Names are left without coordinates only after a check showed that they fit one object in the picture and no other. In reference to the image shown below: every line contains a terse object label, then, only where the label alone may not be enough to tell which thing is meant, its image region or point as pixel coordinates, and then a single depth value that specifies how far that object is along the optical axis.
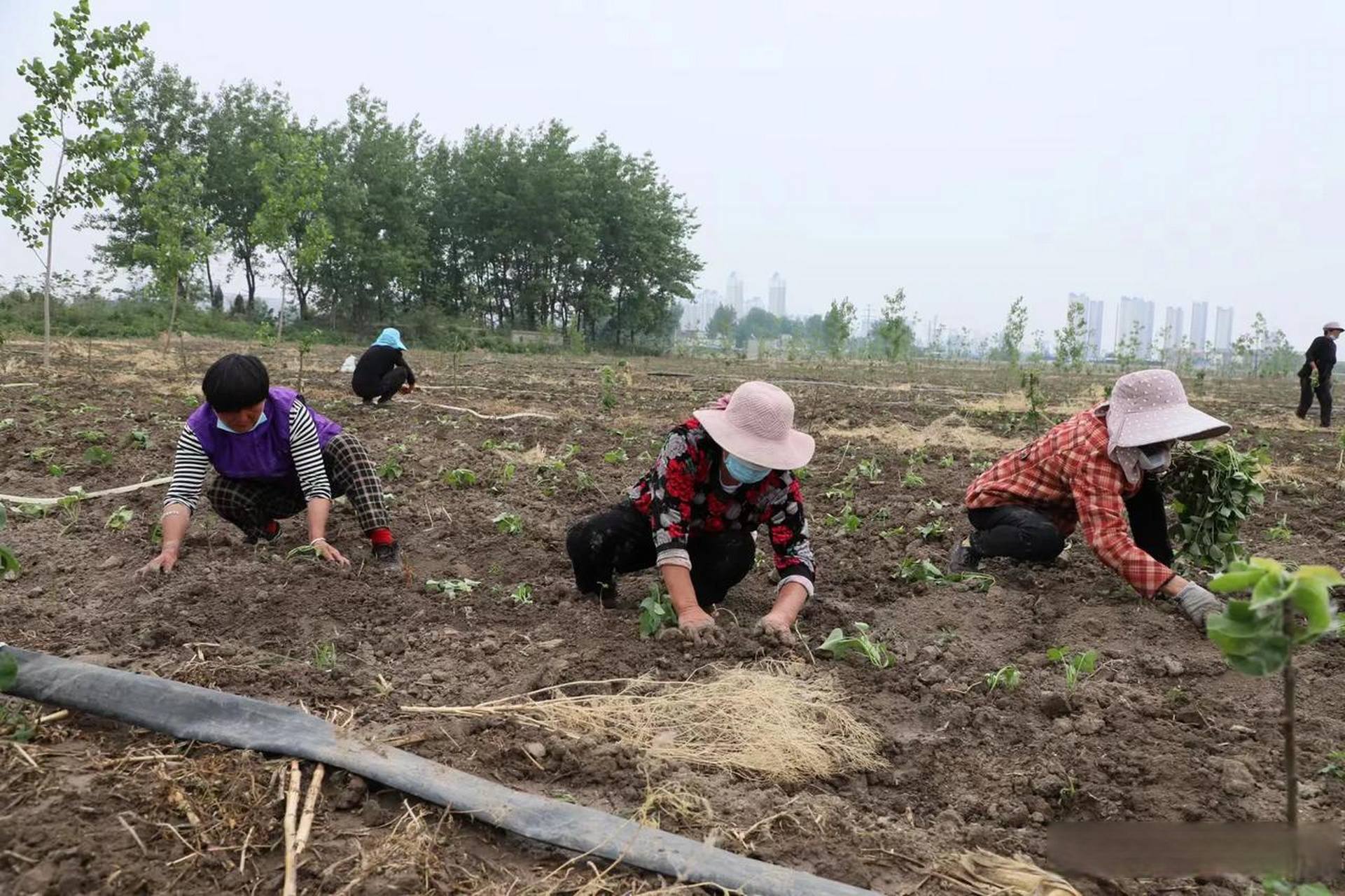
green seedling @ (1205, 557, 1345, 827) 1.27
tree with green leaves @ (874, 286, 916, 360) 24.97
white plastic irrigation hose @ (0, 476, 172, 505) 4.79
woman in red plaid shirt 3.42
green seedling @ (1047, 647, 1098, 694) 2.91
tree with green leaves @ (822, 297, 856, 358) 28.05
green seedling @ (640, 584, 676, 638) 3.29
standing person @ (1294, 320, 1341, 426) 11.88
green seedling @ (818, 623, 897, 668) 3.12
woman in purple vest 3.68
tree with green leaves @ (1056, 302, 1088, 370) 24.64
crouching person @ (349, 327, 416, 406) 9.64
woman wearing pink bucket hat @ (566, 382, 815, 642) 3.12
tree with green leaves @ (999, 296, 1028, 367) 26.71
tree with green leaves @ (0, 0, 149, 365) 10.97
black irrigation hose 1.93
